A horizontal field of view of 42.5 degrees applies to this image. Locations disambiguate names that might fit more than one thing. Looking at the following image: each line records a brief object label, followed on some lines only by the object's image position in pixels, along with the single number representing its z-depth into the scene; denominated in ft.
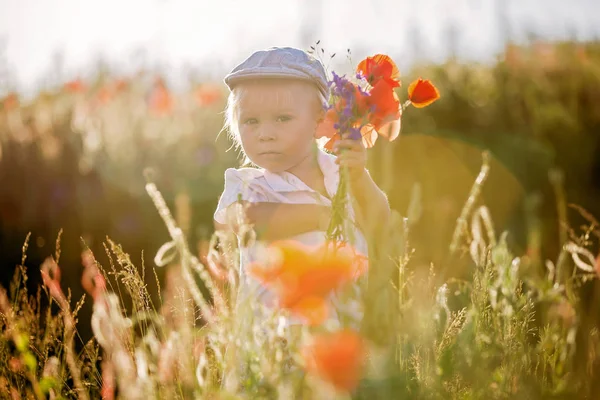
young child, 8.72
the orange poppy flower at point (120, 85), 23.49
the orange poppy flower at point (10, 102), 21.91
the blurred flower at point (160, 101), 23.73
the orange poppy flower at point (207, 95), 22.05
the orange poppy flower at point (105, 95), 23.27
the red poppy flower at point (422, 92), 6.77
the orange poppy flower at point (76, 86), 23.16
